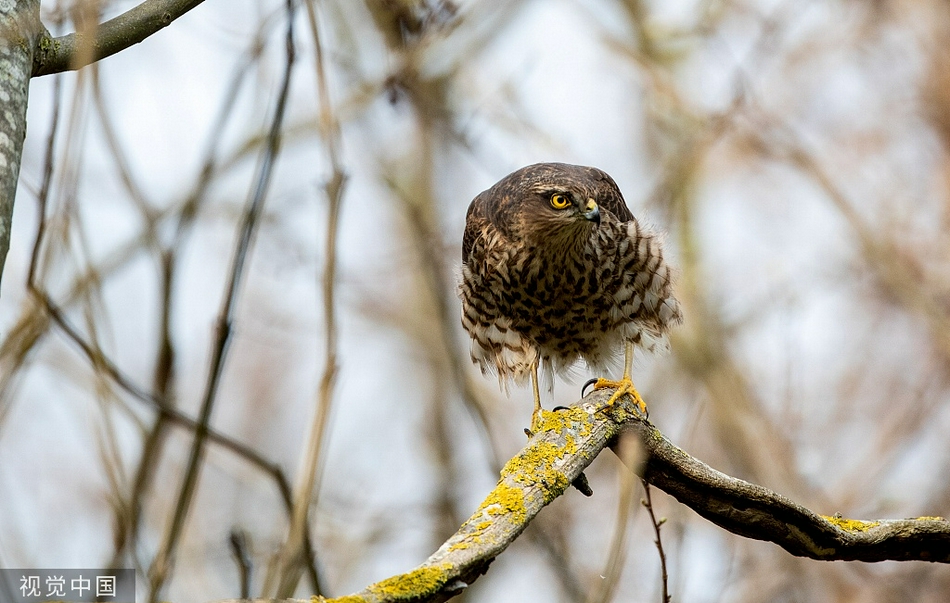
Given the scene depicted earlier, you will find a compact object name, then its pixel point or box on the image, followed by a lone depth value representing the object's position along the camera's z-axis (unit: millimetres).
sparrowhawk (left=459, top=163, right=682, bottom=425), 9445
